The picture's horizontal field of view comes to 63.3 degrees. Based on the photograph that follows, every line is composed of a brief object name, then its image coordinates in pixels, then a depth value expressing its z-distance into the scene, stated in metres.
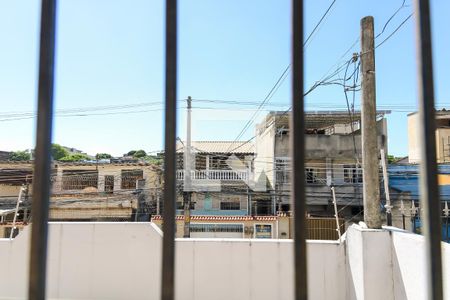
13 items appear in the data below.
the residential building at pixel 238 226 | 14.12
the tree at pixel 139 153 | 30.52
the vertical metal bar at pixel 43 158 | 0.82
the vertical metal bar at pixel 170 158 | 0.81
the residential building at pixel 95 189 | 17.28
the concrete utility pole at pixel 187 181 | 10.87
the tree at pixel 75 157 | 29.19
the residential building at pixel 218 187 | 17.38
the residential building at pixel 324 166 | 16.83
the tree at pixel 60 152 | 34.10
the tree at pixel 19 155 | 28.77
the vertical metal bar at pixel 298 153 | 0.81
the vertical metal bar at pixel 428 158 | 0.80
